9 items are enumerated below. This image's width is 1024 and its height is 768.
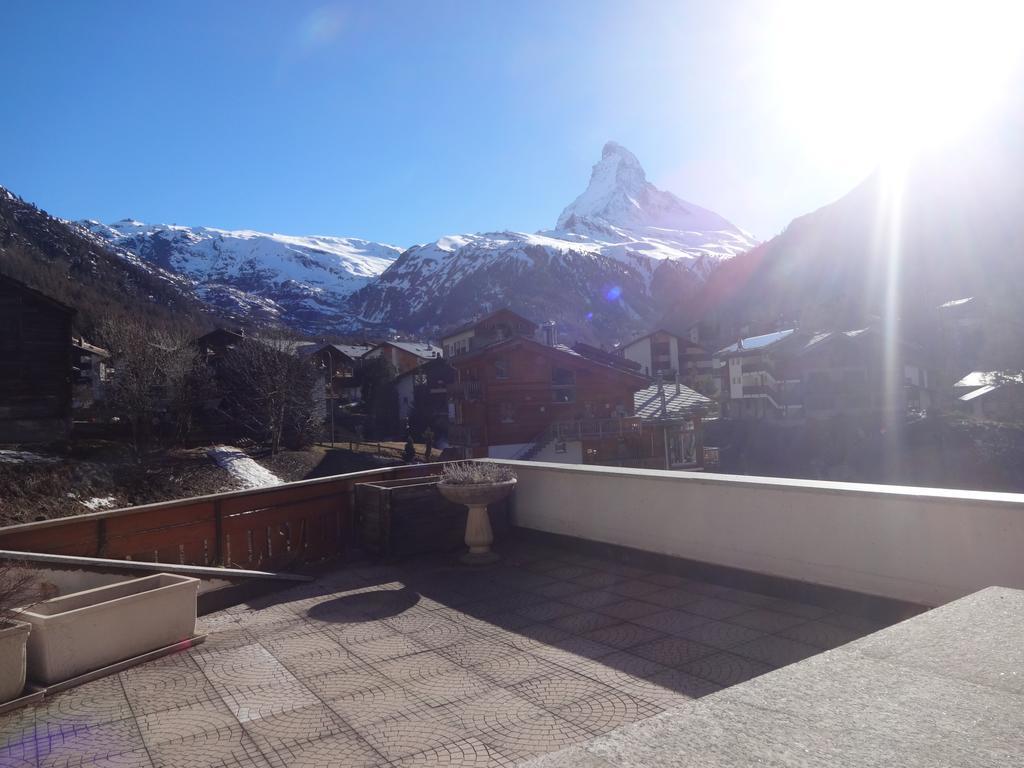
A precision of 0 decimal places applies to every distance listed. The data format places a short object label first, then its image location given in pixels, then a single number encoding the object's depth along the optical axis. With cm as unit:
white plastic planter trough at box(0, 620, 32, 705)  355
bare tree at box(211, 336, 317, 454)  2862
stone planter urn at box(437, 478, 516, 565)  667
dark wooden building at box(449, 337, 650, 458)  3117
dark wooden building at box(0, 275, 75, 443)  2047
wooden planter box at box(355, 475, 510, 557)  695
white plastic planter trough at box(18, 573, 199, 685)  385
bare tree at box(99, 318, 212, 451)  2456
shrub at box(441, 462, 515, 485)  684
